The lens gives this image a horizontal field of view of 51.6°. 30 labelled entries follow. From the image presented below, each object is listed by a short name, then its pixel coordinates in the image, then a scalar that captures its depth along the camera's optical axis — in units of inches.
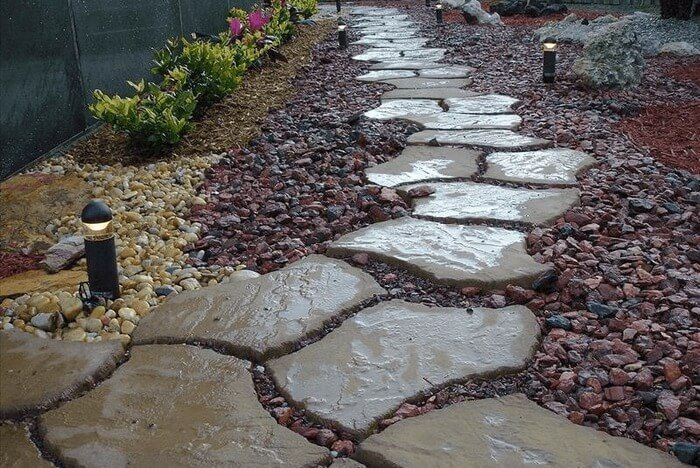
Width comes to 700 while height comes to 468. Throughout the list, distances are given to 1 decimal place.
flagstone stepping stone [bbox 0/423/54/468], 64.2
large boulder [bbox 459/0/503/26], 489.4
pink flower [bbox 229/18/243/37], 281.0
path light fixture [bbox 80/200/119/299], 93.4
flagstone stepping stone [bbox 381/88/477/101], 224.1
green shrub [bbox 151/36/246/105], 196.2
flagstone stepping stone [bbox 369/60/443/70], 288.0
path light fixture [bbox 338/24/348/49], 362.8
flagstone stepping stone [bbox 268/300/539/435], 73.5
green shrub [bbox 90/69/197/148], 157.9
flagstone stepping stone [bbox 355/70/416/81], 265.3
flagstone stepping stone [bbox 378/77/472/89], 243.3
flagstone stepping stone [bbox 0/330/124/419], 73.2
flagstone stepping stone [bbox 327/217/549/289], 99.9
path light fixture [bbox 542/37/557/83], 239.5
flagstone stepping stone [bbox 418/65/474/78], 265.4
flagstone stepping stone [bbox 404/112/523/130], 183.9
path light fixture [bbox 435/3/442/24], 484.8
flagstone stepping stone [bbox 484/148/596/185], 141.3
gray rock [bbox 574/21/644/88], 227.1
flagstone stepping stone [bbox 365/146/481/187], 144.0
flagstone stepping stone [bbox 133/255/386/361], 85.5
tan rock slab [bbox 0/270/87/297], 101.8
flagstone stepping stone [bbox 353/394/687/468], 63.4
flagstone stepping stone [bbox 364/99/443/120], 199.9
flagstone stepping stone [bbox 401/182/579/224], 121.2
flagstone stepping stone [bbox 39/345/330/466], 64.9
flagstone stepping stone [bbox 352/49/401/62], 323.9
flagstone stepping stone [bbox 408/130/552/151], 165.5
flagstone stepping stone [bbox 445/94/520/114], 202.4
